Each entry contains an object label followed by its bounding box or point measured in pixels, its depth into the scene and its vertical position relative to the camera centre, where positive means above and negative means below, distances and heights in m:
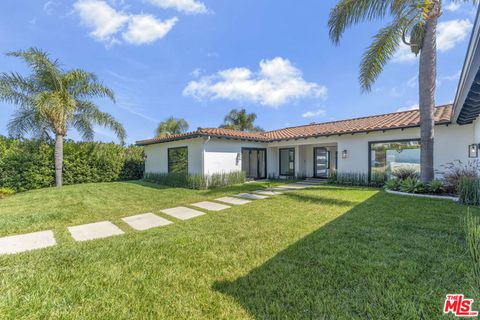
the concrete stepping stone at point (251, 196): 9.09 -1.54
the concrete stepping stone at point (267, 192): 9.87 -1.49
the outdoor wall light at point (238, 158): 14.30 +0.24
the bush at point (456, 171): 7.99 -0.42
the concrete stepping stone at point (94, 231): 4.88 -1.70
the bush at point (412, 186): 8.53 -1.01
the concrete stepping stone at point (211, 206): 7.48 -1.62
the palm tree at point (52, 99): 11.82 +3.67
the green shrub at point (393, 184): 9.54 -1.05
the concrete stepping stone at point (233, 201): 8.19 -1.58
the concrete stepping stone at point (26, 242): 4.14 -1.68
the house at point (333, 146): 9.26 +0.97
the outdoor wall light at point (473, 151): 8.38 +0.43
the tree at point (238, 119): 28.48 +5.68
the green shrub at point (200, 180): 11.91 -1.09
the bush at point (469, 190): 6.60 -0.92
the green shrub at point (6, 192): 10.80 -1.57
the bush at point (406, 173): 10.34 -0.58
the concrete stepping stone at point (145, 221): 5.61 -1.68
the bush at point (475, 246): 1.96 -0.78
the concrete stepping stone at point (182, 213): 6.51 -1.66
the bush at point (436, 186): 8.22 -0.98
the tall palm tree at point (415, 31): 8.18 +5.37
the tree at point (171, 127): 24.28 +4.08
